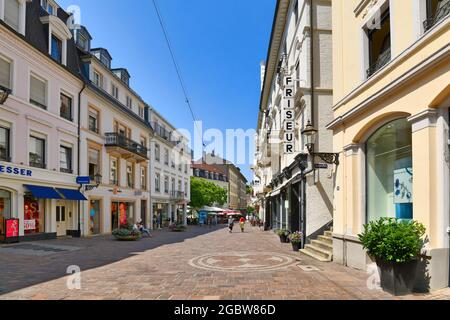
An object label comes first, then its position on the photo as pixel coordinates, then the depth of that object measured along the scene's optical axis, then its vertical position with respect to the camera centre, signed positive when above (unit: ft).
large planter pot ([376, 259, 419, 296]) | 21.38 -5.88
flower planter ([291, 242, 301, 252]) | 47.37 -8.88
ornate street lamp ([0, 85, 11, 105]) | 49.55 +11.70
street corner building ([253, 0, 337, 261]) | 47.47 +9.45
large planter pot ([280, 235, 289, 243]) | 61.09 -10.24
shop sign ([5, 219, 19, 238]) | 51.11 -6.92
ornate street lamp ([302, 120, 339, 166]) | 36.91 +4.56
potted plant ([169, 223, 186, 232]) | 104.37 -14.14
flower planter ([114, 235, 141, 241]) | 65.92 -10.74
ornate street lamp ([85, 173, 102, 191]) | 75.16 -0.62
